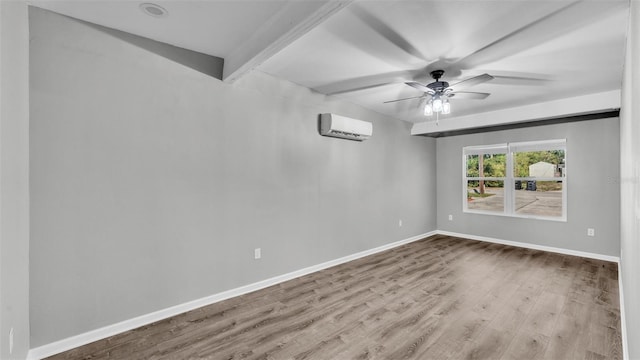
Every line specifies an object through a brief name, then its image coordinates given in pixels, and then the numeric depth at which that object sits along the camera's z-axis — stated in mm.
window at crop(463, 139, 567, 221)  4891
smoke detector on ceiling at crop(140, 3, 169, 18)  1994
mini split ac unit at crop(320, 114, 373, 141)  3758
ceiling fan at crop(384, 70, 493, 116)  2919
